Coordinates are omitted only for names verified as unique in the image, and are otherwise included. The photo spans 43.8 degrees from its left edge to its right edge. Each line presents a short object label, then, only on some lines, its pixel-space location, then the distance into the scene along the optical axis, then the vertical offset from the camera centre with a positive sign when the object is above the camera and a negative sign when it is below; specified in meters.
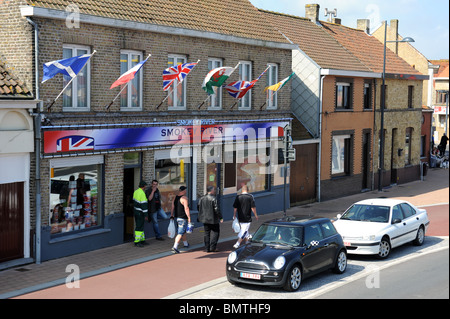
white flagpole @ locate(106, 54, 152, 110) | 15.74 +0.73
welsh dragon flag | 17.69 +1.55
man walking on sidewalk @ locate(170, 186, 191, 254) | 15.52 -2.40
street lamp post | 29.84 -0.03
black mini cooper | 11.59 -2.74
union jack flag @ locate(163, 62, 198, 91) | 16.33 +1.57
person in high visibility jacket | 15.91 -2.39
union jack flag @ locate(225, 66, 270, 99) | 19.55 +1.38
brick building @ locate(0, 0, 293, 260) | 14.12 +0.52
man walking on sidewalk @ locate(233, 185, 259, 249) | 15.91 -2.34
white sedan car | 14.70 -2.67
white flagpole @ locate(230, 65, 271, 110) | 20.32 +1.00
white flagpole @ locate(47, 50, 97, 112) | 14.04 +0.80
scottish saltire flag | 13.40 +1.41
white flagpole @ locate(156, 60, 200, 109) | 17.31 +0.87
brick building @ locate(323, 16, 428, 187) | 31.34 +1.49
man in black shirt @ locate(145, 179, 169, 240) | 16.52 -2.33
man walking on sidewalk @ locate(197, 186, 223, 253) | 15.33 -2.46
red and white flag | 14.76 +1.27
